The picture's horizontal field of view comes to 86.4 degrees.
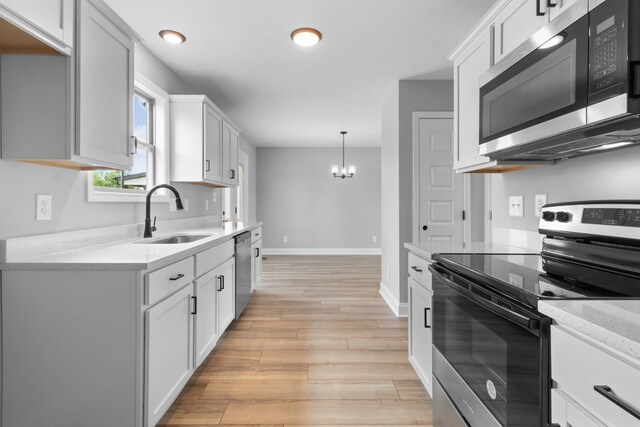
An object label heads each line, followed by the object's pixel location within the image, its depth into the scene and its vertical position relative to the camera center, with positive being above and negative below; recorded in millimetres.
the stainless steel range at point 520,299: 892 -269
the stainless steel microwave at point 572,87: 908 +421
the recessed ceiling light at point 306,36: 2593 +1386
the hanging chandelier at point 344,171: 6817 +881
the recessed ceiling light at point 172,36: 2592 +1375
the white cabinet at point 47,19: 1181 +728
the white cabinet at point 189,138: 3227 +716
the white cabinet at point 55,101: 1475 +489
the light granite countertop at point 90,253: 1429 -202
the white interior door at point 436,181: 3672 +360
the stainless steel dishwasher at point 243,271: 3178 -568
